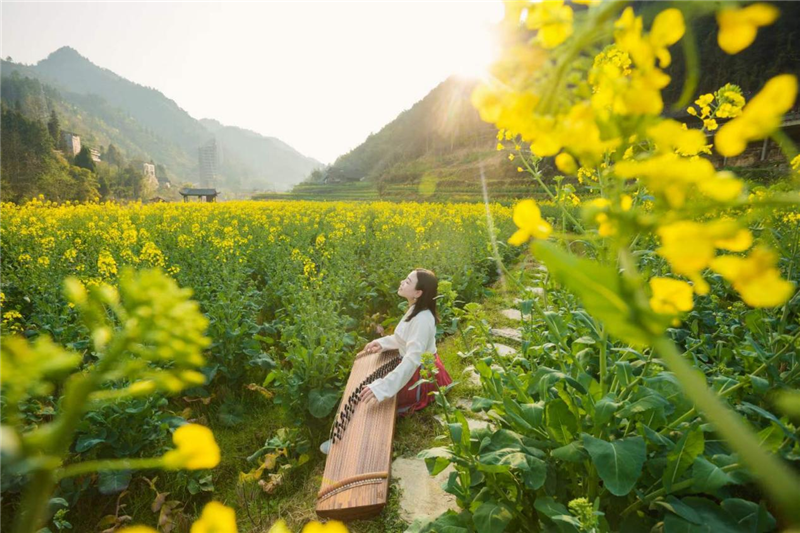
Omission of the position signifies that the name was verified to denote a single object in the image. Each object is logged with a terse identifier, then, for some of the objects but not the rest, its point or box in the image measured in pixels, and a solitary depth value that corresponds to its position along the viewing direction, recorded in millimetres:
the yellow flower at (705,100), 1538
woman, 3287
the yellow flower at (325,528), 461
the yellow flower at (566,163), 553
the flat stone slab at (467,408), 3305
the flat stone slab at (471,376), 3971
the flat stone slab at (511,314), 5576
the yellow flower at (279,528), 468
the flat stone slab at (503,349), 4249
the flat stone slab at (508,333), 4754
